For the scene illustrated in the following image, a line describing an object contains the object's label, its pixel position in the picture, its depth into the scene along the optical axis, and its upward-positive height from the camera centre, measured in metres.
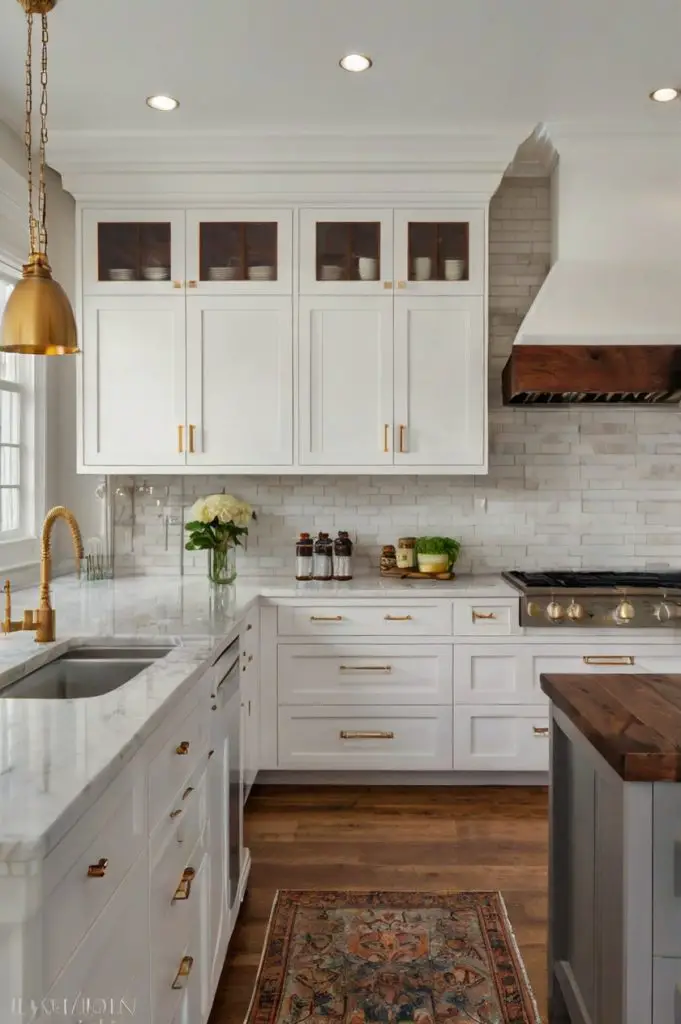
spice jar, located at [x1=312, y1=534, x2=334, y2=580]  3.73 -0.28
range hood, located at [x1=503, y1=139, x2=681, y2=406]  3.44 +0.96
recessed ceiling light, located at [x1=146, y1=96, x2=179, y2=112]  3.12 +1.62
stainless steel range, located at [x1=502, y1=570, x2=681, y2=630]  3.31 -0.45
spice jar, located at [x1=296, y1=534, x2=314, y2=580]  3.74 -0.27
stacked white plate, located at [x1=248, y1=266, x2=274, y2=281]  3.59 +1.06
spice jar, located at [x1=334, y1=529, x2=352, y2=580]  3.72 -0.28
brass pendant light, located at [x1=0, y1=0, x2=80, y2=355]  1.80 +0.44
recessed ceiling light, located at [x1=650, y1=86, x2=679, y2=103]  3.07 +1.64
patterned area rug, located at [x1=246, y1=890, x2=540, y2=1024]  1.98 -1.30
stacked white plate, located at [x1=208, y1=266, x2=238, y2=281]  3.59 +1.06
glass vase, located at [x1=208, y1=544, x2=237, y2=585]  3.37 -0.29
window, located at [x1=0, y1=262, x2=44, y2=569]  3.43 +0.23
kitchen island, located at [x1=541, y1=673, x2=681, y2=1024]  1.29 -0.65
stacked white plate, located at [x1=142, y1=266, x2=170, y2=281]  3.60 +1.07
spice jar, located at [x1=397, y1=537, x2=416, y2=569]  3.80 -0.26
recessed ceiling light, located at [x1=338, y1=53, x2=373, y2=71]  2.80 +1.61
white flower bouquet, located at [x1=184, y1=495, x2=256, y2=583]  3.28 -0.11
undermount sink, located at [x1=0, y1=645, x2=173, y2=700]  1.98 -0.44
